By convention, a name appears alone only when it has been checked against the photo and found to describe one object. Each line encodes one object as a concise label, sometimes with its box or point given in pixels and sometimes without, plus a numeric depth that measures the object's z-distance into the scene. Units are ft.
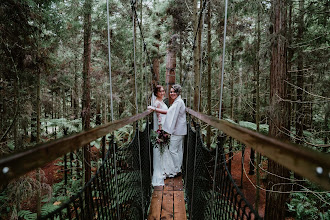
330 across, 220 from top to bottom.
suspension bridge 1.20
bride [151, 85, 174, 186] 11.00
